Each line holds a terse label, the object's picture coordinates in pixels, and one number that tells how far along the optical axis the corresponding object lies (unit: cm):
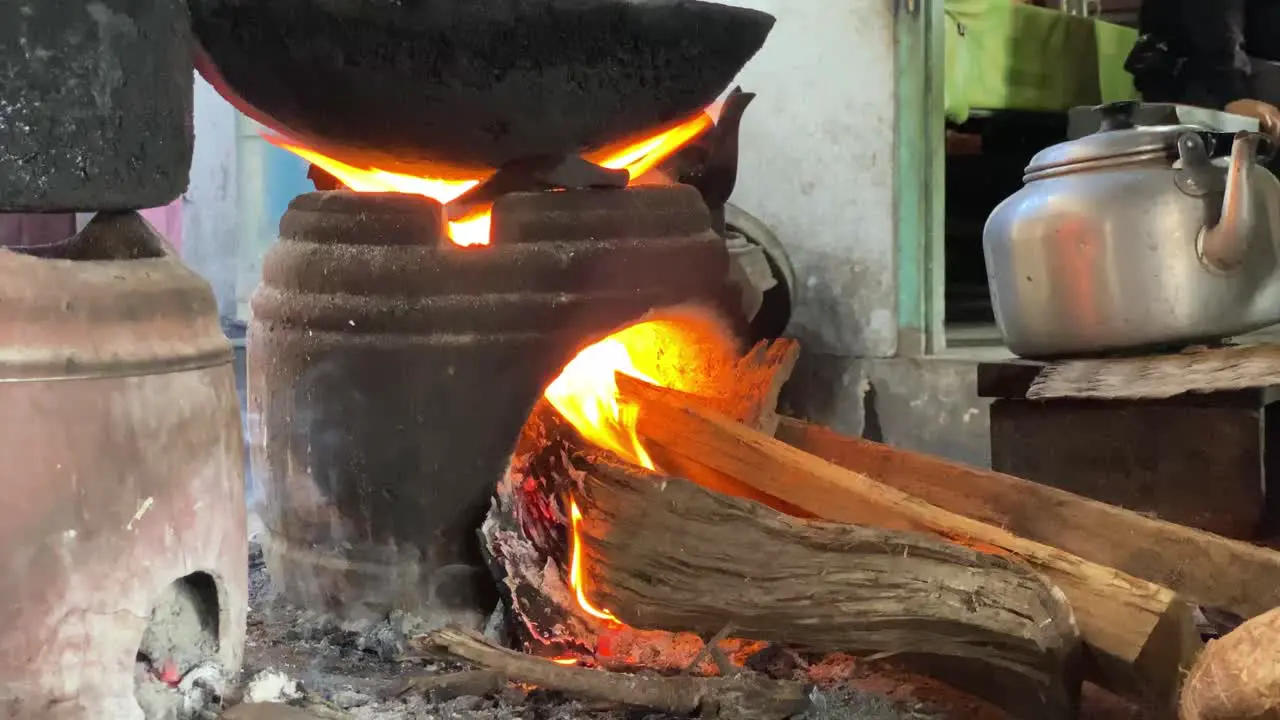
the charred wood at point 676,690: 103
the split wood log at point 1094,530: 104
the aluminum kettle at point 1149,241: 124
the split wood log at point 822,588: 94
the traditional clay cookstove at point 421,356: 124
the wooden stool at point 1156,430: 124
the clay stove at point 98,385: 84
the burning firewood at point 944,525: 89
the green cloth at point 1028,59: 217
